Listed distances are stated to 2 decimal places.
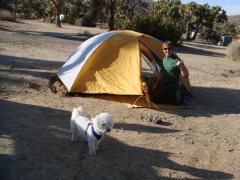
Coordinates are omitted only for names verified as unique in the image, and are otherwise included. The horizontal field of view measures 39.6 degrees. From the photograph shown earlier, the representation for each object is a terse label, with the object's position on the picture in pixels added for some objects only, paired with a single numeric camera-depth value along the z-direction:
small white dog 4.40
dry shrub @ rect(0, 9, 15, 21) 25.25
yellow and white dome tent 7.14
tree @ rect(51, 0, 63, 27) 23.34
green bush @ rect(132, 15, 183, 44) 19.32
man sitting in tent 7.00
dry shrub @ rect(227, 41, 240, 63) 16.36
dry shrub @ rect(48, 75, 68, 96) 7.28
